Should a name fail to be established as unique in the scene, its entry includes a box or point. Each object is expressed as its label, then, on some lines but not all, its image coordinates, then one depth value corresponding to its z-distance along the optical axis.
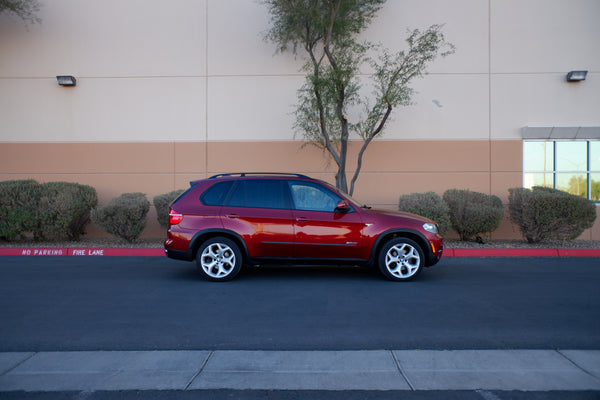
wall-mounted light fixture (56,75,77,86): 13.03
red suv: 7.23
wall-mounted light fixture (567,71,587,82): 12.52
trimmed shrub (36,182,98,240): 11.23
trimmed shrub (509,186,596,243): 10.84
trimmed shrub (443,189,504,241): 11.08
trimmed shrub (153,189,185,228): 11.54
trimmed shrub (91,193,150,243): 11.03
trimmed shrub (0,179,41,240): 11.20
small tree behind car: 11.20
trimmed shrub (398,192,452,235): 10.81
